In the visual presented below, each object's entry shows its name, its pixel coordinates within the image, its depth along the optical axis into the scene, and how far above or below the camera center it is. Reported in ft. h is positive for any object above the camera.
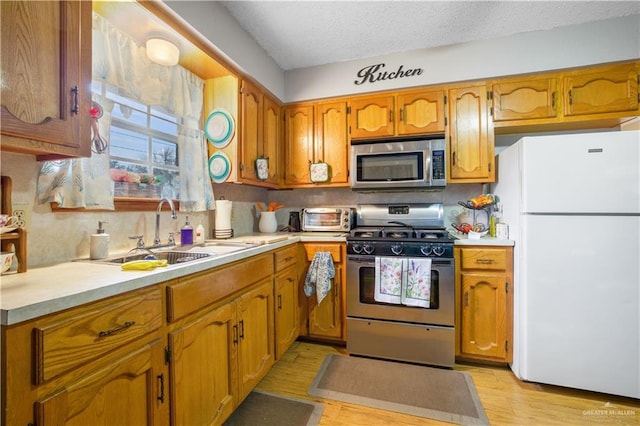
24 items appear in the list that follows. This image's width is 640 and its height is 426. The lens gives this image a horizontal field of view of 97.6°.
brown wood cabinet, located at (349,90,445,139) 7.87 +2.85
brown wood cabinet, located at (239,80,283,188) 7.12 +2.20
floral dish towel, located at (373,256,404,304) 6.70 -1.62
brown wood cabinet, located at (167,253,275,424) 3.72 -2.00
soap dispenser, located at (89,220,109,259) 4.38 -0.53
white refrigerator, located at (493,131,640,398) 5.30 -0.96
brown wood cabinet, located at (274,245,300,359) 6.37 -2.10
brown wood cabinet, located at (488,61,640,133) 6.73 +2.87
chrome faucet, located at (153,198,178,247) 5.47 -0.27
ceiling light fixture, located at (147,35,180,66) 5.33 +3.15
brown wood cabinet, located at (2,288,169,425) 2.25 -1.45
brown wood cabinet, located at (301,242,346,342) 7.45 -2.52
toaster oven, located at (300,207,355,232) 8.60 -0.21
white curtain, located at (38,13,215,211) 4.17 +2.10
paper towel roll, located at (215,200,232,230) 7.15 -0.05
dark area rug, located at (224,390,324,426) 4.94 -3.69
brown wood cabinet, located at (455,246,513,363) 6.47 -2.13
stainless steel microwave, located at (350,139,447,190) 7.68 +1.36
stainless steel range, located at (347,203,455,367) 6.55 -2.04
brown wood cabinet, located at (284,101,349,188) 8.58 +2.22
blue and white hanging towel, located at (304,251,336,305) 7.18 -1.64
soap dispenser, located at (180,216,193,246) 6.08 -0.52
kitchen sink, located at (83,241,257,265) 4.68 -0.76
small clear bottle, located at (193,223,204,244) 6.36 -0.51
